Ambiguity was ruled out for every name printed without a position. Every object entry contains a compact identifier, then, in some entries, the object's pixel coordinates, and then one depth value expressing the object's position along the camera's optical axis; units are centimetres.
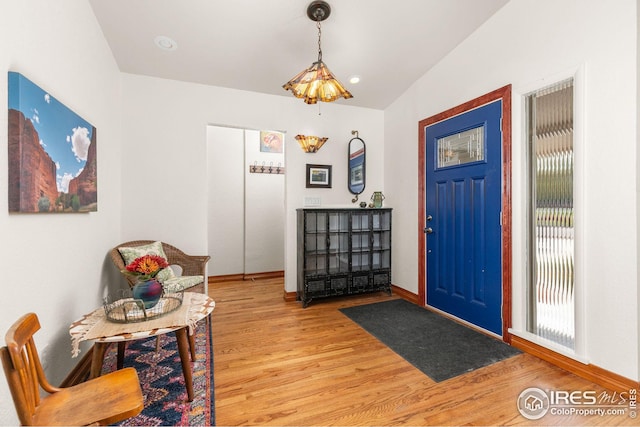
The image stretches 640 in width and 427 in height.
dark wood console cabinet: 374
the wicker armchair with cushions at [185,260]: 327
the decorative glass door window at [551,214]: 224
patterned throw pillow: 280
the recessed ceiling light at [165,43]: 280
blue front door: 279
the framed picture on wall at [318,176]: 405
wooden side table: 150
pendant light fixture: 235
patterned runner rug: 169
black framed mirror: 426
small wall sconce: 386
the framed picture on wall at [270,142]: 516
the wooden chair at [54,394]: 99
